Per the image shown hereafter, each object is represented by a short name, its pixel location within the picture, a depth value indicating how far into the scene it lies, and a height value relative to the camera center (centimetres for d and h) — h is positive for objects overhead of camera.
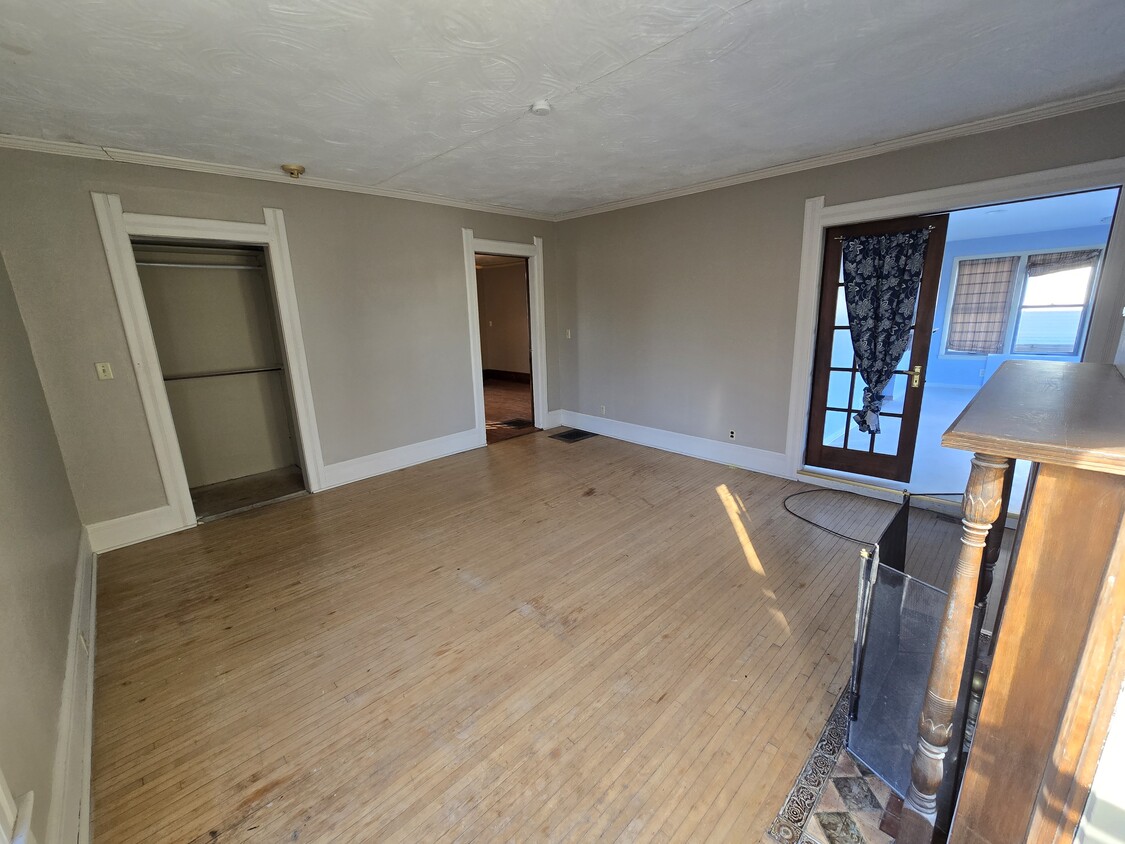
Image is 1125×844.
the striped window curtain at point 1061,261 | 685 +69
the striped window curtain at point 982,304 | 763 +5
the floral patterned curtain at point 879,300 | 331 +8
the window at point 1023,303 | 705 +5
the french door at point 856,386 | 331 -62
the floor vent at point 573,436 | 548 -146
